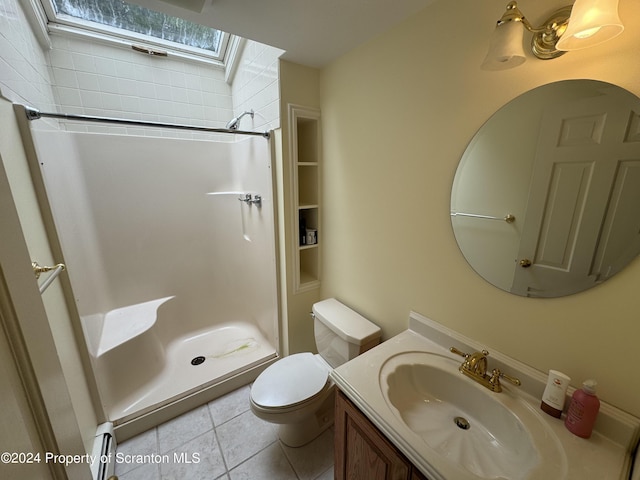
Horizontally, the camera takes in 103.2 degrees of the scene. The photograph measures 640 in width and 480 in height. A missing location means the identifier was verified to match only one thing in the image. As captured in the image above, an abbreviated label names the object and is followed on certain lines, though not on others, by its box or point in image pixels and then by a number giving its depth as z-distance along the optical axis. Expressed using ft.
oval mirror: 2.19
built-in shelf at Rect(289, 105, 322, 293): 5.17
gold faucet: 2.96
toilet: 4.22
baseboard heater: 4.06
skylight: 5.62
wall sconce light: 1.85
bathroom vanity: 2.26
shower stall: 5.25
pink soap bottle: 2.31
